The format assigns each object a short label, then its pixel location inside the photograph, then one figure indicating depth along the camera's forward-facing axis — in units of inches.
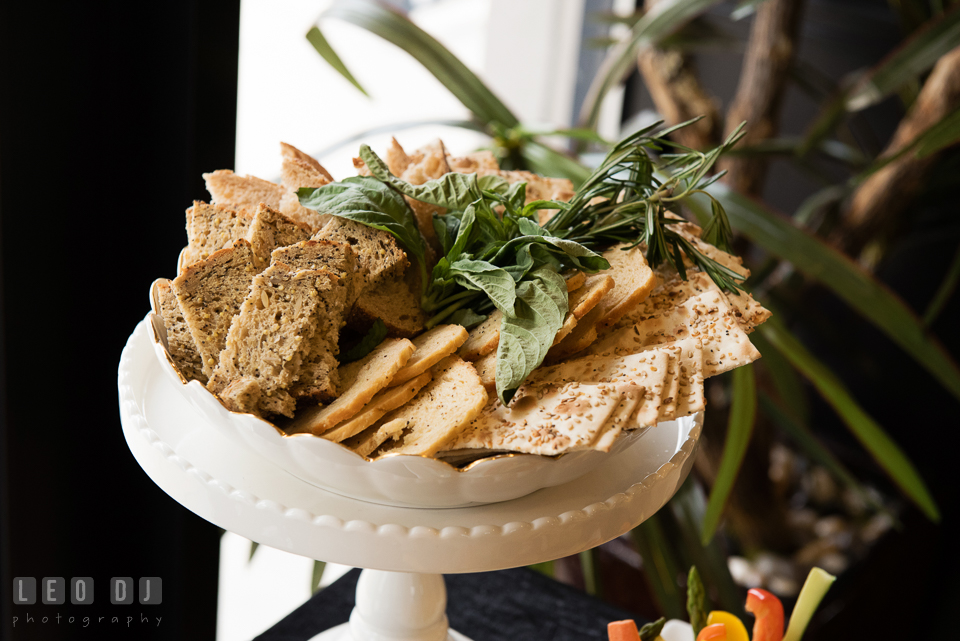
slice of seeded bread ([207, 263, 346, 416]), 17.4
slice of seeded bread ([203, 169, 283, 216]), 22.4
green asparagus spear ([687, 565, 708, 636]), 23.0
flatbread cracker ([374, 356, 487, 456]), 16.6
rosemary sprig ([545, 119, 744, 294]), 21.0
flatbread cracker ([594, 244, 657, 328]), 20.1
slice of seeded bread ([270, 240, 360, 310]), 18.7
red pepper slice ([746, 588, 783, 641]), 21.0
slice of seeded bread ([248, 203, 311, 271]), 19.2
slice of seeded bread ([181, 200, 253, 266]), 20.2
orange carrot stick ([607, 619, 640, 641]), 19.9
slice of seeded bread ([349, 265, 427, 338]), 19.8
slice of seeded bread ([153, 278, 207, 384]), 18.9
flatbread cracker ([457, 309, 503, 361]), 19.2
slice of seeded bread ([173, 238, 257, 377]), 18.2
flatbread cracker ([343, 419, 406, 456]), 17.1
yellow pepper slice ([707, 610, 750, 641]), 21.3
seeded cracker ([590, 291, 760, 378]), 18.3
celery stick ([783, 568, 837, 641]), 21.8
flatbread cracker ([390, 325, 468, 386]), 18.3
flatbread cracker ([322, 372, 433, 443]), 16.8
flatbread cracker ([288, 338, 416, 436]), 17.1
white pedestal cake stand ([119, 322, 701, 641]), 16.4
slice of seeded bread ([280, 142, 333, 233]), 21.5
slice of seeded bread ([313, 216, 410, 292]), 19.8
